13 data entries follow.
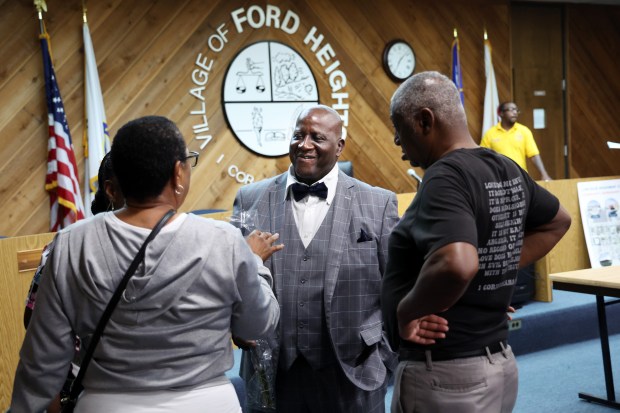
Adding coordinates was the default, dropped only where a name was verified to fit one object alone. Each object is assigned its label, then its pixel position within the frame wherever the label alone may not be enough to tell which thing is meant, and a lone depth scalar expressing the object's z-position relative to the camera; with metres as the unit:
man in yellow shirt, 8.21
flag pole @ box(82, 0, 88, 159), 6.29
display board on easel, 6.02
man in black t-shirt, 1.68
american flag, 5.89
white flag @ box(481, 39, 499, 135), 8.70
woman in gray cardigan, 1.57
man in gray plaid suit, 2.28
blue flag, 8.41
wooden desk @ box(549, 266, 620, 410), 3.64
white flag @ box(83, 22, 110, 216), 6.19
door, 9.48
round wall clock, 8.17
